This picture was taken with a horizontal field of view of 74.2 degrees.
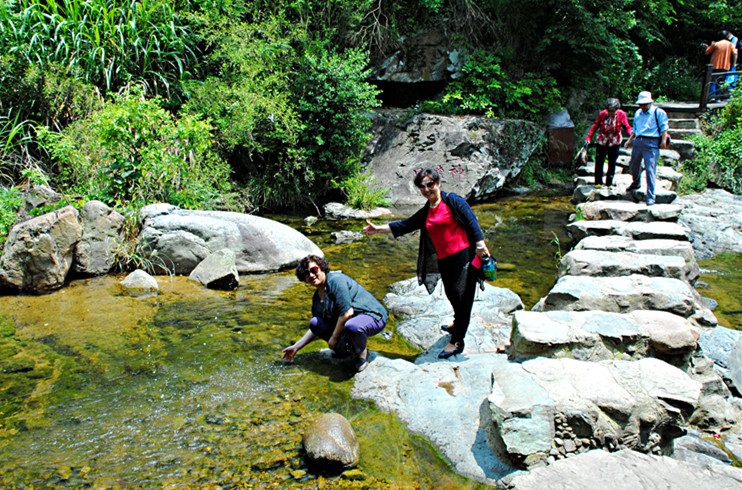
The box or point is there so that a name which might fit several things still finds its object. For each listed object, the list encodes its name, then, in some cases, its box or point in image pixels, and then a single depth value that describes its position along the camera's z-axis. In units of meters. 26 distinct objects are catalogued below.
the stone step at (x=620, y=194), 7.79
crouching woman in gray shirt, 4.12
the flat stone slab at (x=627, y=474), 2.51
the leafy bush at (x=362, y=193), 10.61
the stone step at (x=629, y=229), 6.29
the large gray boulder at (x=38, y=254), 6.02
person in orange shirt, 13.00
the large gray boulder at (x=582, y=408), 2.90
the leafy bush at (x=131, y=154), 7.54
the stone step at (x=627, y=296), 4.45
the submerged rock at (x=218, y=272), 6.44
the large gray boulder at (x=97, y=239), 6.66
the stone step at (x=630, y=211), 7.15
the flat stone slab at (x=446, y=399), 3.12
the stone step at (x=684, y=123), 11.91
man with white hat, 7.48
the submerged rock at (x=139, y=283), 6.21
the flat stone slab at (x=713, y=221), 8.23
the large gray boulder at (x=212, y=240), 6.98
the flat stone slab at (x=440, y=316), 4.76
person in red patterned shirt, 8.19
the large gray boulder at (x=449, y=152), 11.51
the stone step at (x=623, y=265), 5.14
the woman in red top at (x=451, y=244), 4.12
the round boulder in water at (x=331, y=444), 3.05
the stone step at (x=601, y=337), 3.77
